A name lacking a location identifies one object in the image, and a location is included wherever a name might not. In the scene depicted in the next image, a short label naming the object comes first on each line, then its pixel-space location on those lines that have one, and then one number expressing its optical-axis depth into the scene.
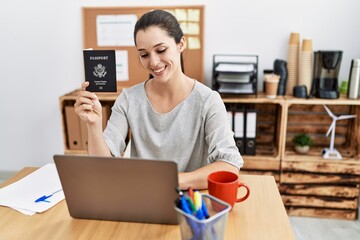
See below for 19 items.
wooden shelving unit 2.34
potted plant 2.43
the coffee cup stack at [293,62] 2.37
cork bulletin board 2.47
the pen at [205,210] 0.78
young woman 1.30
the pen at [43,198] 1.09
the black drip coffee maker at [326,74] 2.28
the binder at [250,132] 2.34
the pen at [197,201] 0.78
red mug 0.94
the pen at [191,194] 0.79
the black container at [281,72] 2.36
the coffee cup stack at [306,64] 2.34
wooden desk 0.90
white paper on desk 1.05
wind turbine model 2.35
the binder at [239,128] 2.33
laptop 0.84
